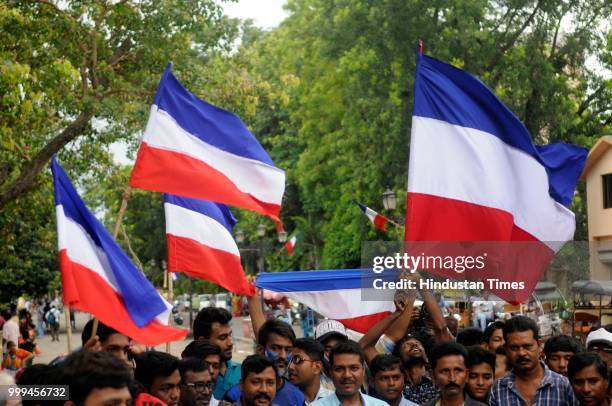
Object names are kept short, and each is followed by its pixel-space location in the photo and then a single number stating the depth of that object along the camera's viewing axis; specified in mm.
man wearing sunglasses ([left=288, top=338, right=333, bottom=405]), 8102
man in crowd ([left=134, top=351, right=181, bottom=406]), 6941
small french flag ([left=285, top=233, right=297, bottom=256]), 32188
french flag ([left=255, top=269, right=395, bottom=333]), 11188
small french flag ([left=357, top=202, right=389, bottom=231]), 16797
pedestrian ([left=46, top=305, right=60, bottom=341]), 50500
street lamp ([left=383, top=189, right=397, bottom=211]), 24262
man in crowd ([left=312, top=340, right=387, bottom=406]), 7223
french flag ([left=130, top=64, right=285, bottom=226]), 9812
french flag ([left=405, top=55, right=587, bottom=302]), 10070
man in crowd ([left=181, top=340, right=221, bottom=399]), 7920
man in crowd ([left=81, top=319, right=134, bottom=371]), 7328
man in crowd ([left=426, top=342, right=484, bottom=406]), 7562
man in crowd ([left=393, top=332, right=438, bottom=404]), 8641
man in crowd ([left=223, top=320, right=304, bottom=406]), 8633
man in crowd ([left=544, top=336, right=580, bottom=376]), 8445
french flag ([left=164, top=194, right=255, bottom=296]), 10344
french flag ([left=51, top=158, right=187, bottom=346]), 7691
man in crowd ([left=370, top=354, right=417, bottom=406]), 7980
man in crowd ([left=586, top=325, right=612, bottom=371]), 9062
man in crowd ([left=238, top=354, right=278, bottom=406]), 7371
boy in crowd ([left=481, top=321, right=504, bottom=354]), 9469
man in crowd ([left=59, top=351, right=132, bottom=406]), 4656
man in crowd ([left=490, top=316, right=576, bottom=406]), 7719
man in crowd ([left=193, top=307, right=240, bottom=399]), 8500
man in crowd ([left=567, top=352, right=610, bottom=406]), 7336
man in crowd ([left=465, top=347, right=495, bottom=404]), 8016
